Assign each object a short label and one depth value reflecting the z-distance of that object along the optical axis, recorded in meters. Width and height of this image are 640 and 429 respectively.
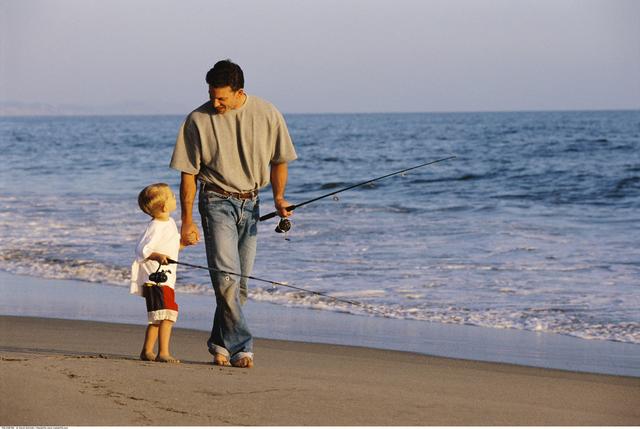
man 9.34
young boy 9.54
